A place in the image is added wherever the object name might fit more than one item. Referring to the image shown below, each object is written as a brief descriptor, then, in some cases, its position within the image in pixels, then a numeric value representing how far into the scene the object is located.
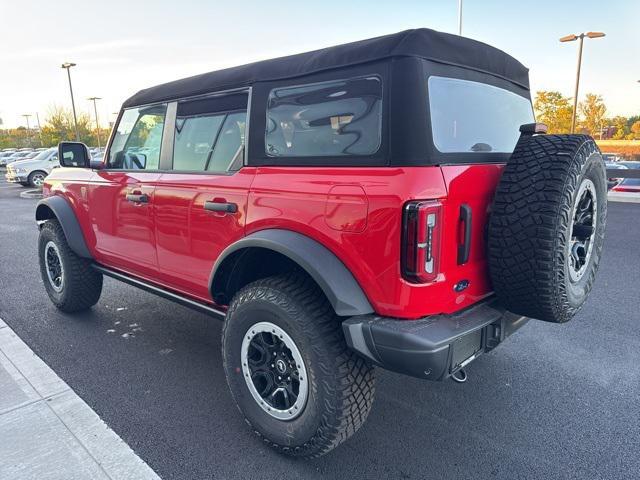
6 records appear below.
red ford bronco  1.95
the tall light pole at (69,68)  30.43
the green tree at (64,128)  45.91
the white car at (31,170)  19.35
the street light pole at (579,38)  21.39
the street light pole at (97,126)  47.59
